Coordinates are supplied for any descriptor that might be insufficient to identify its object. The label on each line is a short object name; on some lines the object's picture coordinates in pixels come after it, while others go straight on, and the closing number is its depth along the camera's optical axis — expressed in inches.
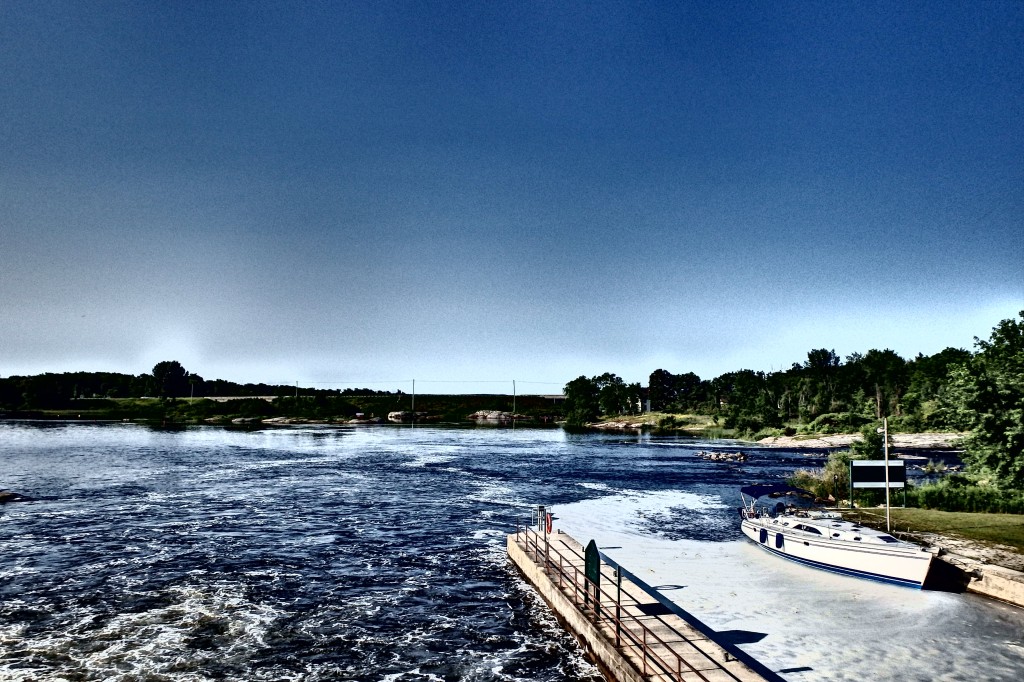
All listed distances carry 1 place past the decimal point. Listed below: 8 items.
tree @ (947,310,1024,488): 1405.0
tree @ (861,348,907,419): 7121.1
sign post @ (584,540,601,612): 804.6
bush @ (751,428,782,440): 5144.2
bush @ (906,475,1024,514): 1441.9
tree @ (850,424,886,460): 2033.7
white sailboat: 996.6
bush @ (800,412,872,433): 5083.7
